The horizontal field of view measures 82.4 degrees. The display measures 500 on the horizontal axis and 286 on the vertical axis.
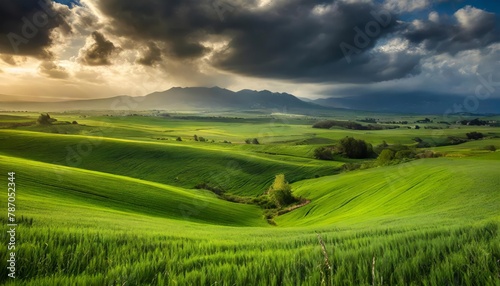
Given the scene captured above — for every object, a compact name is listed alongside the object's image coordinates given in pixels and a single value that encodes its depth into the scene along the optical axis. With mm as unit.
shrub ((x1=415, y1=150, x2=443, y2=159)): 86788
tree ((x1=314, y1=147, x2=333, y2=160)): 130125
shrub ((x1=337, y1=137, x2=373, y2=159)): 135875
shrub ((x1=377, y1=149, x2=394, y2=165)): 87712
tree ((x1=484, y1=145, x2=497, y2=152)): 100250
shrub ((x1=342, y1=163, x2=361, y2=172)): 97262
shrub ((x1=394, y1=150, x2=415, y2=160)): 89812
